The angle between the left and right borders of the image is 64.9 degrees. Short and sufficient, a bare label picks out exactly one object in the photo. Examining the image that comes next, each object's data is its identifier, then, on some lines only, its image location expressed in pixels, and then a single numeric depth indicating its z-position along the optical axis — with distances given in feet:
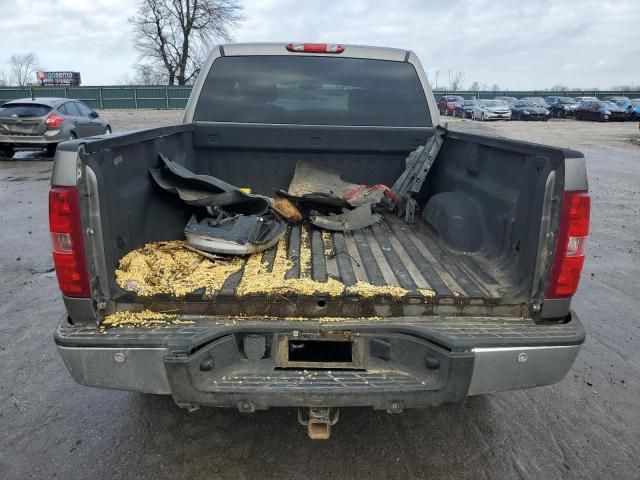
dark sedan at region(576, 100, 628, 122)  125.39
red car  149.75
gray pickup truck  7.30
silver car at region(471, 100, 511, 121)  123.13
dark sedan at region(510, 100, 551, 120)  128.16
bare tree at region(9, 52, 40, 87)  267.80
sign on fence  188.24
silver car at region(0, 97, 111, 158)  45.37
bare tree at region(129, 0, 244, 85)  169.27
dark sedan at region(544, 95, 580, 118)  143.54
